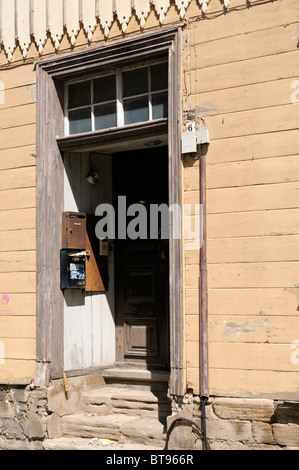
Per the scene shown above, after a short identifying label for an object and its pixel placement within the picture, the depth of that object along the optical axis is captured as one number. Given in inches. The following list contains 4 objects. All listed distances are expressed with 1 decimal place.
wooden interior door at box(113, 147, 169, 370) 297.9
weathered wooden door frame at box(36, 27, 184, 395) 256.2
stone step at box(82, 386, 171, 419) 269.1
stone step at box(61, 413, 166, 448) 253.4
